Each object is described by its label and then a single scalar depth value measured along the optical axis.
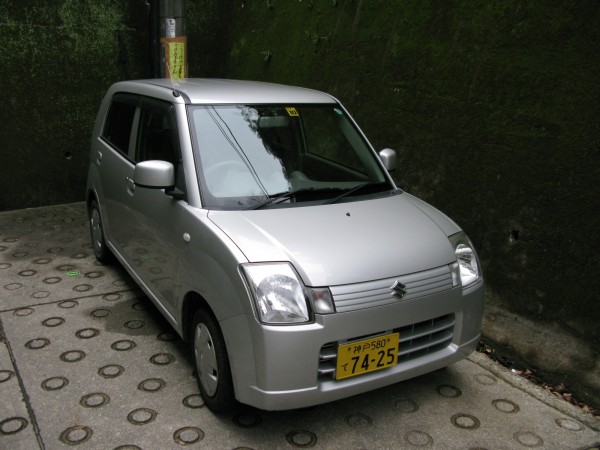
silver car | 2.62
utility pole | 5.84
